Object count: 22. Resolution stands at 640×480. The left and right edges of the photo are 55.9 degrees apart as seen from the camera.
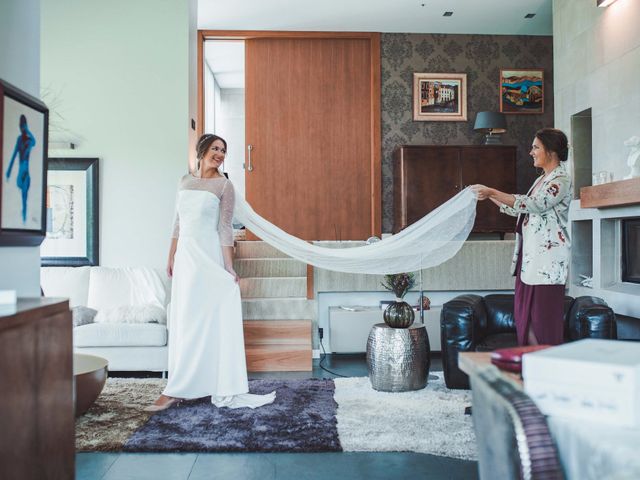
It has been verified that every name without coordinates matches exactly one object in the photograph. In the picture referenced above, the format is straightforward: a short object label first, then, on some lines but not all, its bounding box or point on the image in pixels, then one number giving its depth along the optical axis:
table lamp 7.24
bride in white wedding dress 3.62
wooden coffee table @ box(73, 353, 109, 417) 3.33
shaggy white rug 2.90
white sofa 4.53
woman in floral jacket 2.82
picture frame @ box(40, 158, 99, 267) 5.69
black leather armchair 3.66
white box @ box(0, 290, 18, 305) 1.66
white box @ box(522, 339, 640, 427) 0.96
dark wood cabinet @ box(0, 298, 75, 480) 1.46
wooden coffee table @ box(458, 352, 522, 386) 1.30
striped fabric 1.02
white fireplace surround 5.06
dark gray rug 2.93
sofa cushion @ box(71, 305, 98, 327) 4.64
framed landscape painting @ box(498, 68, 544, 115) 7.80
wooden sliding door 7.73
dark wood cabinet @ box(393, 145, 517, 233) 7.14
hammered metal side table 4.01
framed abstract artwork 2.00
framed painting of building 7.73
